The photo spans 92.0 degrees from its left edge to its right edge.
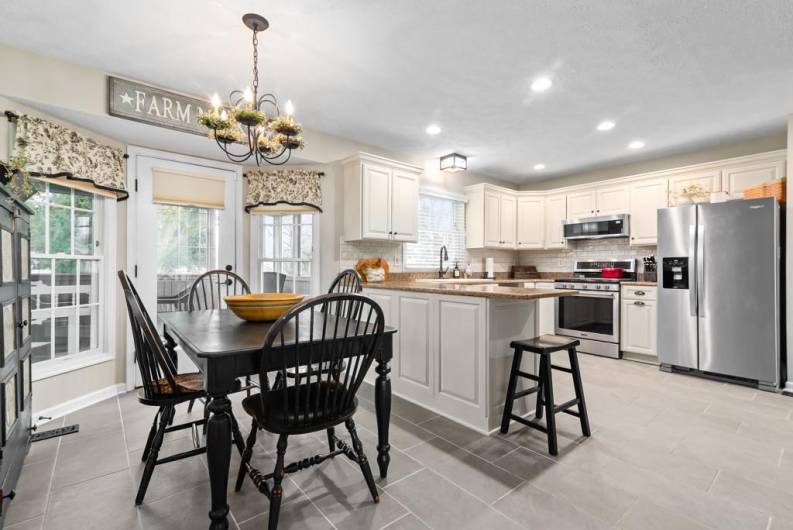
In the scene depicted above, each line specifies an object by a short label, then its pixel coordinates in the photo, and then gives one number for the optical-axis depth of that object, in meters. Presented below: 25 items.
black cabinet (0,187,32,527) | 1.65
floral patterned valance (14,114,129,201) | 2.58
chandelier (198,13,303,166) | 2.04
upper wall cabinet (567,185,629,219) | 4.96
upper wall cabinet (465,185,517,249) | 5.43
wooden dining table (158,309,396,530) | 1.45
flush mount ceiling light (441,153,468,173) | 4.81
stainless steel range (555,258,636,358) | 4.56
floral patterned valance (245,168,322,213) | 3.96
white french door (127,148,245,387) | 3.42
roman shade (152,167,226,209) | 3.52
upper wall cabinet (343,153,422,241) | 4.00
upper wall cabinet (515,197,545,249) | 5.82
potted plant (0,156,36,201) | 1.97
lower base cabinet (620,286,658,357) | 4.24
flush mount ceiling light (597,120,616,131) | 3.78
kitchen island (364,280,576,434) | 2.50
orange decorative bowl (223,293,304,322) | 2.07
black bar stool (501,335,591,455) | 2.22
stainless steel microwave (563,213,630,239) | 4.88
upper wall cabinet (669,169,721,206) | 4.23
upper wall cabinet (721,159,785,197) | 3.87
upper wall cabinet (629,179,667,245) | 4.62
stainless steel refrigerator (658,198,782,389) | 3.38
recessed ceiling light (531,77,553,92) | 2.94
